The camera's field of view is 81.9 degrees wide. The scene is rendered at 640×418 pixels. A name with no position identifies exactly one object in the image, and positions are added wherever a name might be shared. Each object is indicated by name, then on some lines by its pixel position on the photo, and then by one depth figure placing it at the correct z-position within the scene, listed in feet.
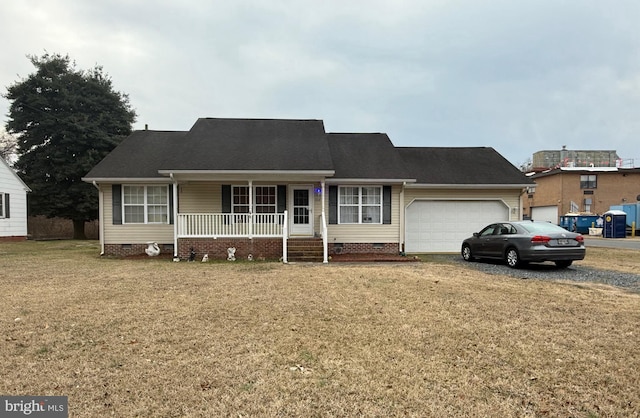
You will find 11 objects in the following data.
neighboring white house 64.18
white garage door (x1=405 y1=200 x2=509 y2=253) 49.70
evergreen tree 75.72
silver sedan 32.37
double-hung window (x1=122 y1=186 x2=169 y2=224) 45.42
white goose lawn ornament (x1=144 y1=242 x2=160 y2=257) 43.60
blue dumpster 100.17
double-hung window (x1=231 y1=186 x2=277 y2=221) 45.32
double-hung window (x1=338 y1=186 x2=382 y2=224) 45.70
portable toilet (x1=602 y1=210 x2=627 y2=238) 85.66
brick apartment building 119.24
